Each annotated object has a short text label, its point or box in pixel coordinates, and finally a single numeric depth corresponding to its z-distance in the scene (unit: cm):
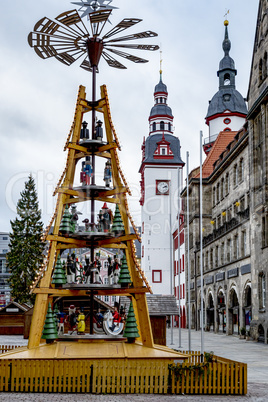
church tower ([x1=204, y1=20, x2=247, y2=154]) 9062
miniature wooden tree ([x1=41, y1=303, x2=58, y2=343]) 1941
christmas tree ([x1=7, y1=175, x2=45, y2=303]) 7312
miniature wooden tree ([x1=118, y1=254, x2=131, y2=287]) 2036
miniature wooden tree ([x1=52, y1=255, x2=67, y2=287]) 2002
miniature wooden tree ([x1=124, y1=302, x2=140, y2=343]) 1970
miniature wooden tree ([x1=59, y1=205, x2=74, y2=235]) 2061
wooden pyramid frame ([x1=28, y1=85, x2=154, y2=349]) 1969
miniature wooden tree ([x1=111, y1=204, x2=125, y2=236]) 2081
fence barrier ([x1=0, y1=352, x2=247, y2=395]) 1730
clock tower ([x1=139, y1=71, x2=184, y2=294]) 10094
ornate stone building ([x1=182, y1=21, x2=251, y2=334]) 5434
